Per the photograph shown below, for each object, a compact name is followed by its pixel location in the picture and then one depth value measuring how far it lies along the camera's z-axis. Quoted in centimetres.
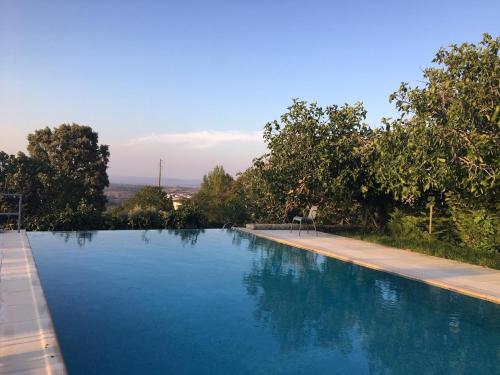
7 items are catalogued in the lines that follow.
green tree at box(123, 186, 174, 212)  1959
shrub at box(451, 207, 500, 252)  1009
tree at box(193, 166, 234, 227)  2333
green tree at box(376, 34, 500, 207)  816
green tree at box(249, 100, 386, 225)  1333
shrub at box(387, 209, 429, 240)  1209
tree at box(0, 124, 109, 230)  1337
